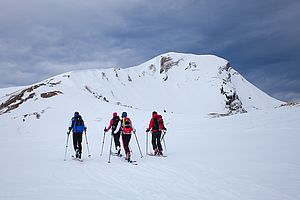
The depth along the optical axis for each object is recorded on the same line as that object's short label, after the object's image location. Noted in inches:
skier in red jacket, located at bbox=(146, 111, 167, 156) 563.4
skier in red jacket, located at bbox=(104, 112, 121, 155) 556.5
